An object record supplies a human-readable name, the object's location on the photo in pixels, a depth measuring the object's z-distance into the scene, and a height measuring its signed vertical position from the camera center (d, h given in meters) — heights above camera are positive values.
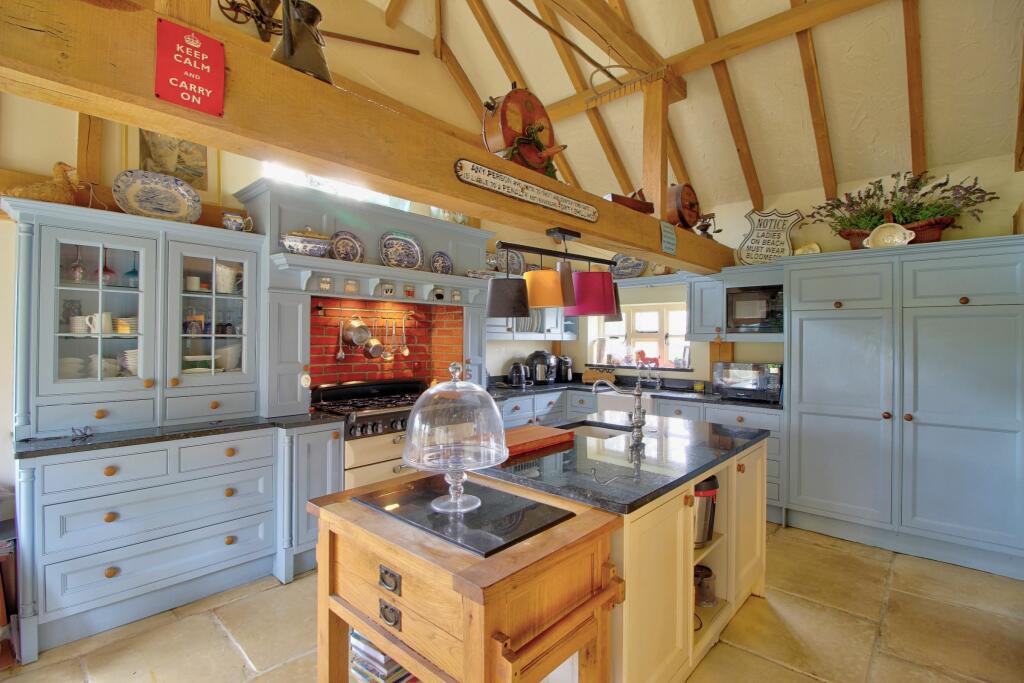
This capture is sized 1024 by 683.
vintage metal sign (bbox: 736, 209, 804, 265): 4.30 +0.97
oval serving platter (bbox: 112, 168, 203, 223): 2.62 +0.81
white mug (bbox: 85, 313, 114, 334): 2.54 +0.09
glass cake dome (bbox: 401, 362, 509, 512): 1.55 -0.31
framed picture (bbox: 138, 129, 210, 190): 2.99 +1.16
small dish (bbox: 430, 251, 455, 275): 3.84 +0.63
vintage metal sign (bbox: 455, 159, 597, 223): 1.95 +0.70
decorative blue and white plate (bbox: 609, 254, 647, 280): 5.19 +0.82
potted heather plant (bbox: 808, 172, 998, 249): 3.42 +1.04
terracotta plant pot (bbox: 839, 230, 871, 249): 3.65 +0.83
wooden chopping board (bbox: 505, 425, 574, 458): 2.20 -0.46
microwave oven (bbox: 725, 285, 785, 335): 4.16 +0.31
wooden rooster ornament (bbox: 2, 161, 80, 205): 2.41 +0.77
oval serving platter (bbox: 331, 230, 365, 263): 3.28 +0.65
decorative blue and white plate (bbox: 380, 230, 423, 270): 3.56 +0.68
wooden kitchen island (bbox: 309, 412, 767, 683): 1.22 -0.71
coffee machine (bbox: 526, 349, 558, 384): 5.55 -0.28
